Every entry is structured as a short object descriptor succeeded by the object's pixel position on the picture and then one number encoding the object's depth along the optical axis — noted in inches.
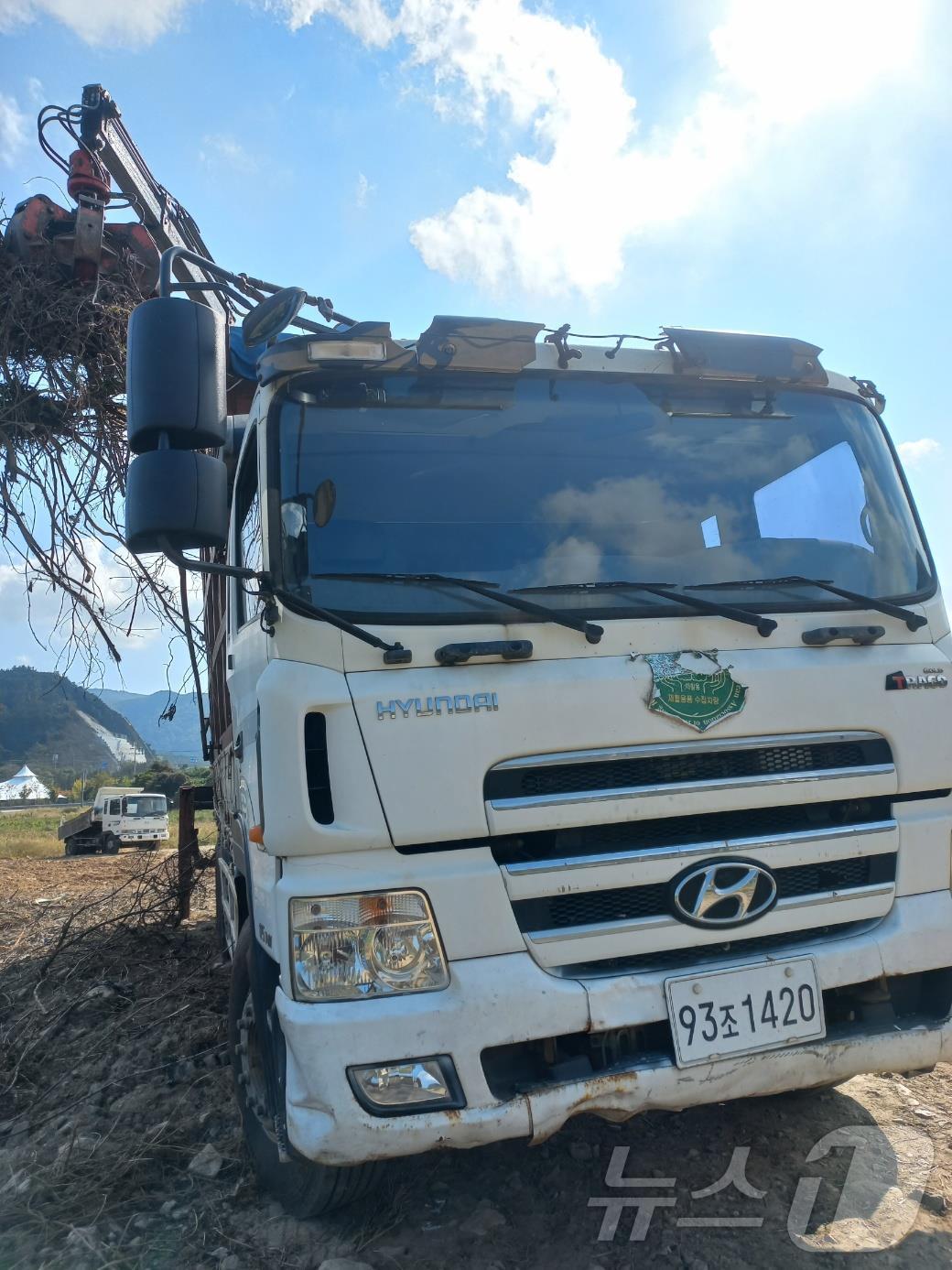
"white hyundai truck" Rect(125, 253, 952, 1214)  85.7
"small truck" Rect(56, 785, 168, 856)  1034.1
